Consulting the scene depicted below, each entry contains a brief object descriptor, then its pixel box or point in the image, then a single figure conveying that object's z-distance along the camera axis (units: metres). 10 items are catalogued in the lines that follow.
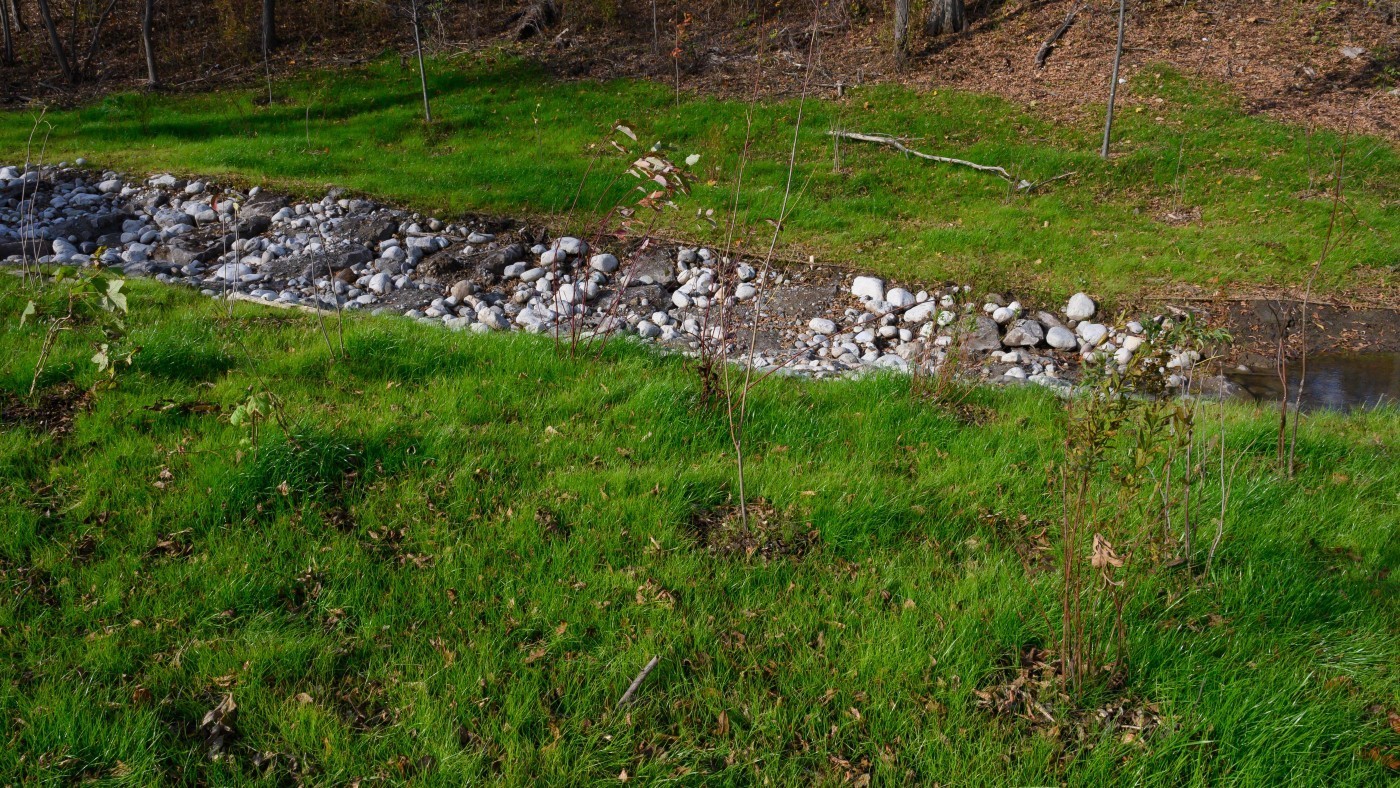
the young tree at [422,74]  14.17
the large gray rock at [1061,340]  8.42
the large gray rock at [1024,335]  8.46
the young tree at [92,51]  17.27
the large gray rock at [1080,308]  8.85
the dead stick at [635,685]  2.81
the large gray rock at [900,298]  9.16
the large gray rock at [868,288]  9.27
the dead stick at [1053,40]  16.00
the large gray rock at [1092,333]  8.46
